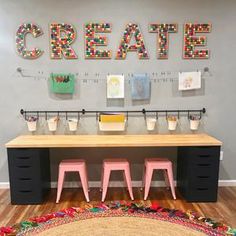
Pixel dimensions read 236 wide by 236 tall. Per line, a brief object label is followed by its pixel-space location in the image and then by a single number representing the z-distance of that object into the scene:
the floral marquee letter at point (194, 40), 3.06
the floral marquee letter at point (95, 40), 3.04
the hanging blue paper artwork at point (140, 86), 3.07
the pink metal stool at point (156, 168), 2.90
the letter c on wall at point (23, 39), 3.03
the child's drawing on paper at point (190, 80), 3.11
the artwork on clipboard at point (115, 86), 3.09
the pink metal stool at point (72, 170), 2.84
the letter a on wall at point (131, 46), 3.04
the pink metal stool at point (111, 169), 2.85
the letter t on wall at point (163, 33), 3.05
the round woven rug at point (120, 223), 2.25
